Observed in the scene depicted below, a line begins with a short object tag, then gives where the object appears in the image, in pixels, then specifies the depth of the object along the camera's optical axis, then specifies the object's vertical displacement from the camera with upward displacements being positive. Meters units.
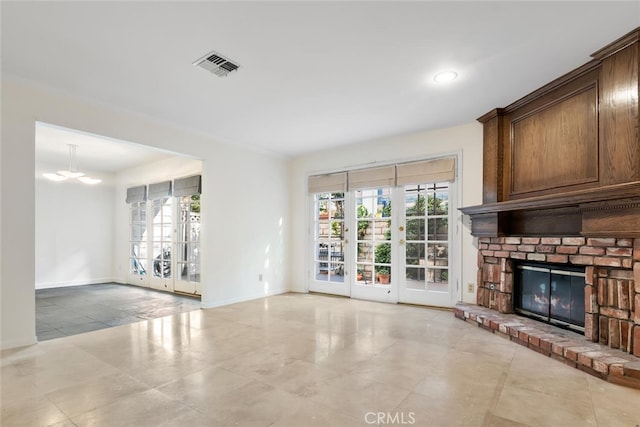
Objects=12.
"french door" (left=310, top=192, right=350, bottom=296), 5.52 -0.50
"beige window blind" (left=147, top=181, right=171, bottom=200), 6.21 +0.53
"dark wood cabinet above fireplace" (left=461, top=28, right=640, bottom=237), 2.48 +0.58
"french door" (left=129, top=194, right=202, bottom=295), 5.87 -0.53
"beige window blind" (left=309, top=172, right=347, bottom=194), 5.50 +0.59
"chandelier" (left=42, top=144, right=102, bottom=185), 5.57 +0.77
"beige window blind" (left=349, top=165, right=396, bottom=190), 4.95 +0.62
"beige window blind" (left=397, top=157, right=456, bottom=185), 4.46 +0.65
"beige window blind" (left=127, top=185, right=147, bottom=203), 6.77 +0.50
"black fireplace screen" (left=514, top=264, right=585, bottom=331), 3.07 -0.82
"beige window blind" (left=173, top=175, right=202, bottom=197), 5.57 +0.56
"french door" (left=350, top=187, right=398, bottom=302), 4.98 -0.49
